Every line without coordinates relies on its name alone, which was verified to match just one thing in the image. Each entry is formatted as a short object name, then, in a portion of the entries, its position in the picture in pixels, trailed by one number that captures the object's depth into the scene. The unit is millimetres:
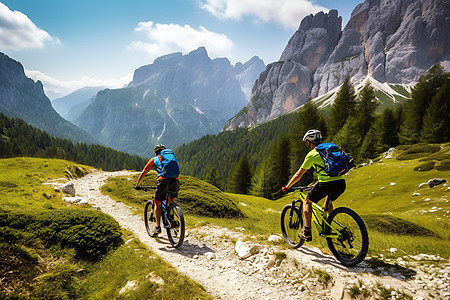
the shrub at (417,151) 34334
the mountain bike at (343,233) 5556
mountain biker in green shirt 6160
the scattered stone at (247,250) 7109
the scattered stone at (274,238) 7907
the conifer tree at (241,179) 60844
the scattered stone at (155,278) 5130
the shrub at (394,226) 11086
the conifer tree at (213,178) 74938
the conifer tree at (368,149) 44625
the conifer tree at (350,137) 42594
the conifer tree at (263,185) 49972
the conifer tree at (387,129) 53031
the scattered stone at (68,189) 18538
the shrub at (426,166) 26950
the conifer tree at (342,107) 52219
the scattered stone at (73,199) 15745
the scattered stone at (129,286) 5012
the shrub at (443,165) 25141
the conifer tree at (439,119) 40459
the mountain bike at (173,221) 8062
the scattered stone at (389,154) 41000
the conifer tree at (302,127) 46594
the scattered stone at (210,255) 7445
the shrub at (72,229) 6207
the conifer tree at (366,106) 53244
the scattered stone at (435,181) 22188
